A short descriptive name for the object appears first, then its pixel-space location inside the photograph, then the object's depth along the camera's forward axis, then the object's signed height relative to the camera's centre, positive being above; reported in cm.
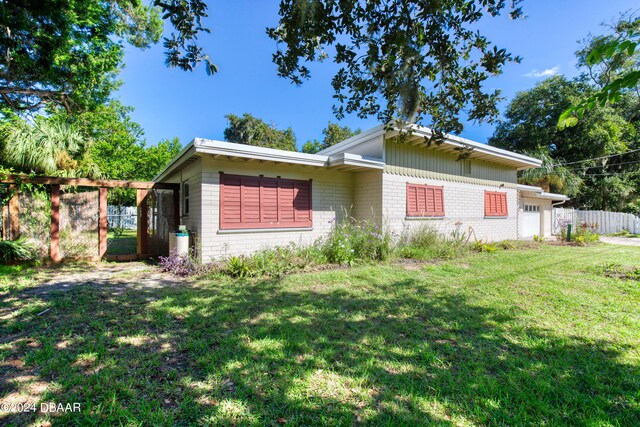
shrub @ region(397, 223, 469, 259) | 784 -85
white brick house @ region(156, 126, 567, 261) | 647 +87
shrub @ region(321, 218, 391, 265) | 691 -71
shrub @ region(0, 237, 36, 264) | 600 -70
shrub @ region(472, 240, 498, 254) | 897 -102
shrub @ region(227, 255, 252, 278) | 570 -105
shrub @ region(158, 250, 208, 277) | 582 -104
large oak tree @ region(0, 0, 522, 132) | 305 +208
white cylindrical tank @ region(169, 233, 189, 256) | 623 -58
